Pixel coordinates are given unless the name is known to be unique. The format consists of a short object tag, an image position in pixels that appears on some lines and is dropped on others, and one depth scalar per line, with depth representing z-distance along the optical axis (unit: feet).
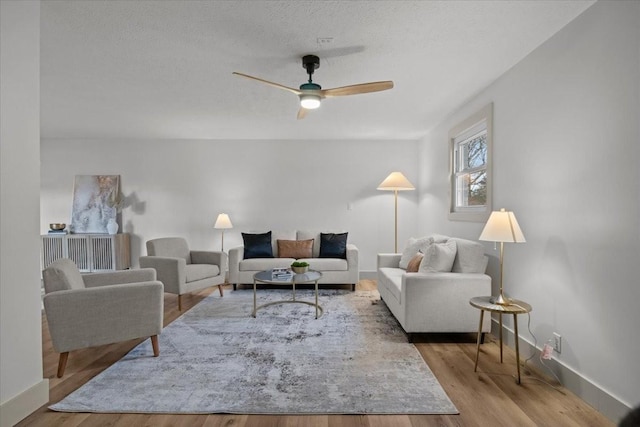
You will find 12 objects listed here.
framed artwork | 19.51
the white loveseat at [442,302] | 9.99
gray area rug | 6.79
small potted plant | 12.72
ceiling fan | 8.80
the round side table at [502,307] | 7.66
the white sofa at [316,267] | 16.47
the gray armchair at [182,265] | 13.44
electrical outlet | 7.75
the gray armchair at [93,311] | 7.91
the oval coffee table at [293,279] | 12.09
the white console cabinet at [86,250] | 18.72
